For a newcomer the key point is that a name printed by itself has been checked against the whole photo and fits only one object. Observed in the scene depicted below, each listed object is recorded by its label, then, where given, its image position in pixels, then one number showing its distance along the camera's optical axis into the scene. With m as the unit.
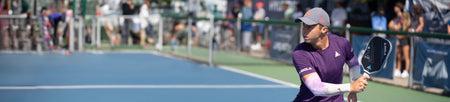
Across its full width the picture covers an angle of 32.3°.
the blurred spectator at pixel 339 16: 20.05
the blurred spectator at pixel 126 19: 24.58
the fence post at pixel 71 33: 23.71
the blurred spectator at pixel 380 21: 17.16
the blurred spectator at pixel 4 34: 22.69
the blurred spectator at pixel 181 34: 22.02
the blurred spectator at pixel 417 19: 15.12
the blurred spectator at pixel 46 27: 22.05
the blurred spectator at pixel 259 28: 20.70
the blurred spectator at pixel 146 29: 24.42
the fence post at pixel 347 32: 15.48
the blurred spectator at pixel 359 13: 22.56
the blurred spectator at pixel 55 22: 22.87
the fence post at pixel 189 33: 21.66
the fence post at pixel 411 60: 13.65
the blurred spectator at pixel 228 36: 21.46
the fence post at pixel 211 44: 18.97
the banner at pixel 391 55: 14.38
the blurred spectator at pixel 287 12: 23.25
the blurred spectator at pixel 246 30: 20.91
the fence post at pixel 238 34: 20.65
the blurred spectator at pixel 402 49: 14.73
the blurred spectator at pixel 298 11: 22.18
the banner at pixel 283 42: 19.36
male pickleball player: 5.95
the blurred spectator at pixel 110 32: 24.39
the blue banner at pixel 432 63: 12.62
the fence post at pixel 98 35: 24.32
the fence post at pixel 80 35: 24.05
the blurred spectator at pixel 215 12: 28.14
